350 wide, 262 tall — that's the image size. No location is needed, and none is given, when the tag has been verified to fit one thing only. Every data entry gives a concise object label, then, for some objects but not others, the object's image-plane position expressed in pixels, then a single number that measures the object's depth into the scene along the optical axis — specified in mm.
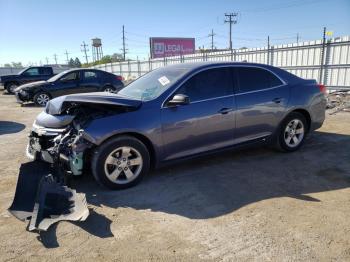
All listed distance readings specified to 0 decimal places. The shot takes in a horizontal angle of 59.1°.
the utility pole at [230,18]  59781
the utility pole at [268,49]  14816
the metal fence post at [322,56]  12266
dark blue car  3906
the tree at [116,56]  85375
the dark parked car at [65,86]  12688
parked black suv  17625
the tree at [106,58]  73812
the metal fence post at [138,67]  28784
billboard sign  48812
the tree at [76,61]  101438
